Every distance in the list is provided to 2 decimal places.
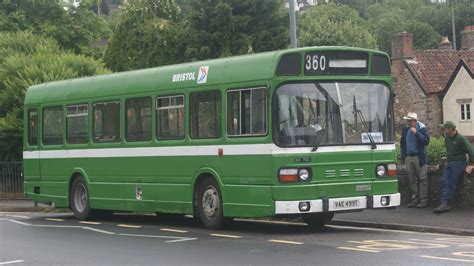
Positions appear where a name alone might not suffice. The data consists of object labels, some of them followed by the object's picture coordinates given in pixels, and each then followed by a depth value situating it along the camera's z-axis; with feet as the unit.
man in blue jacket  53.83
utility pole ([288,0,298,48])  61.26
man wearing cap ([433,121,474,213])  51.34
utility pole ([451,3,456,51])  291.22
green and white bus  43.29
